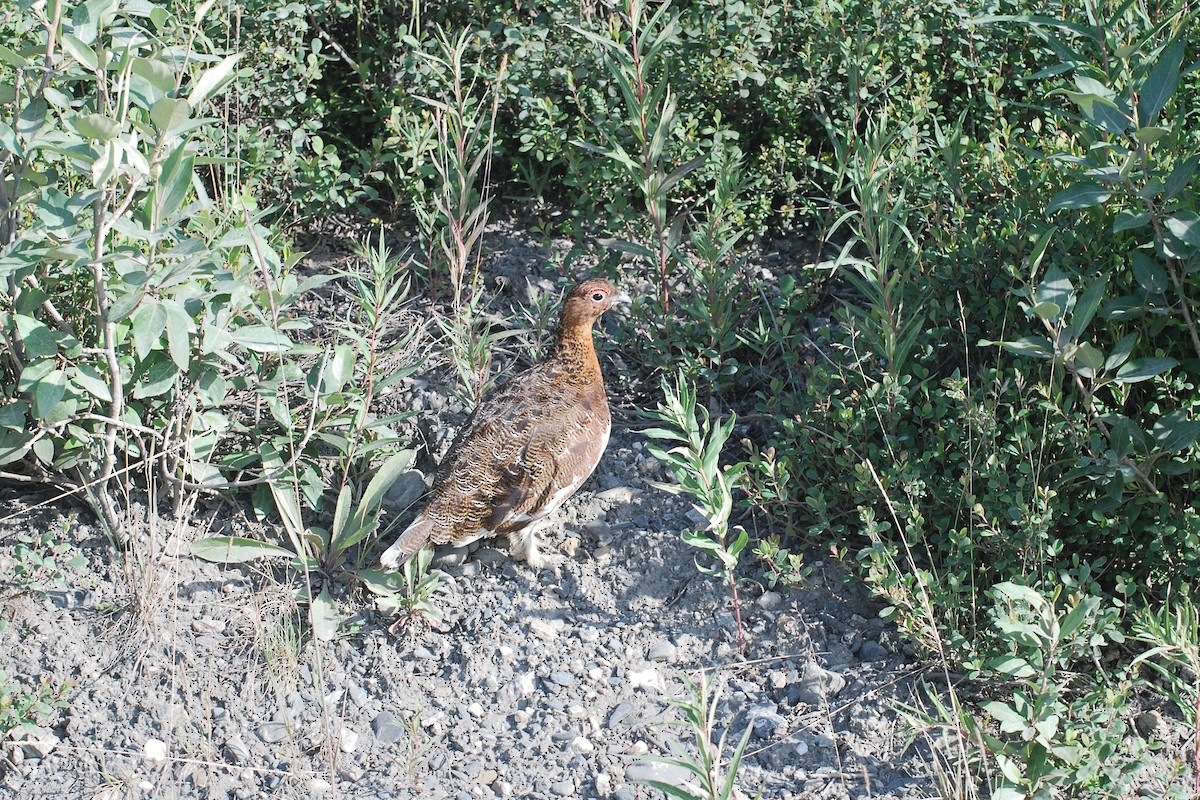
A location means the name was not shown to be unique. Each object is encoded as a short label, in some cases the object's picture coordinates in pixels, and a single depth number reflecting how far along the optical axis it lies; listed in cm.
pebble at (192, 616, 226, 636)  419
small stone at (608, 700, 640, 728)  389
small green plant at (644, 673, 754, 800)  279
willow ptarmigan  439
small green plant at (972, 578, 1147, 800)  330
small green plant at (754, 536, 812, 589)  400
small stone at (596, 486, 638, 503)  471
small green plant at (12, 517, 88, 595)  414
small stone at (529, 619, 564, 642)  422
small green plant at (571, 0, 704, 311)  452
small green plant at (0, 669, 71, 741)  374
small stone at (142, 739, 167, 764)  376
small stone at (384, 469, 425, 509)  471
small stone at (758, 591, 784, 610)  421
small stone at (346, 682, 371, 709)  400
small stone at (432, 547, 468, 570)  460
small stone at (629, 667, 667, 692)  401
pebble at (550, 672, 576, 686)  405
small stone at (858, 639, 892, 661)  399
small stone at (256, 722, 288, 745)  387
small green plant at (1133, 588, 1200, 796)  325
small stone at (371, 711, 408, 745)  387
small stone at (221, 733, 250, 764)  379
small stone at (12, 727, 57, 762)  376
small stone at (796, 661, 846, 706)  387
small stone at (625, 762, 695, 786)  367
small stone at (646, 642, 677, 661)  409
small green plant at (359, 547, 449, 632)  419
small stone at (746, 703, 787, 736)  383
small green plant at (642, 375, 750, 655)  367
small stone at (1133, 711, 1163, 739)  365
